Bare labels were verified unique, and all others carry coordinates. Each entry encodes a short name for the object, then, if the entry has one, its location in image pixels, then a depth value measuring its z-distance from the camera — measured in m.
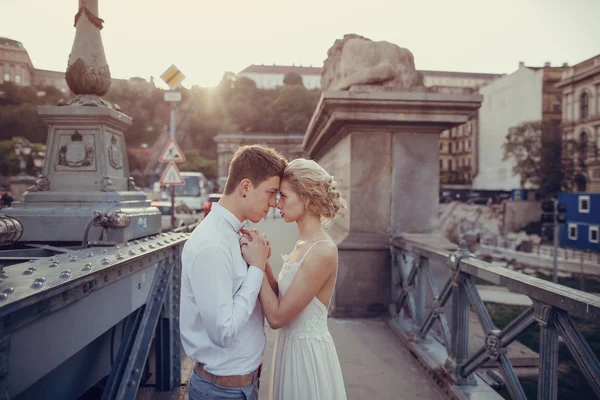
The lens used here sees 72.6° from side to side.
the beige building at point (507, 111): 44.00
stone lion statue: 5.19
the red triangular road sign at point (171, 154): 11.45
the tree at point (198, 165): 58.62
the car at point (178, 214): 18.00
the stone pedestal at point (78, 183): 3.24
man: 1.61
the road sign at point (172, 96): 10.94
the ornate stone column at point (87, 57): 3.58
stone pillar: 5.00
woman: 2.04
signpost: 11.06
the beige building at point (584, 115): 34.66
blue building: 26.28
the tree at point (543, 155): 35.81
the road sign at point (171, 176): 11.89
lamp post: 15.59
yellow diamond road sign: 11.15
